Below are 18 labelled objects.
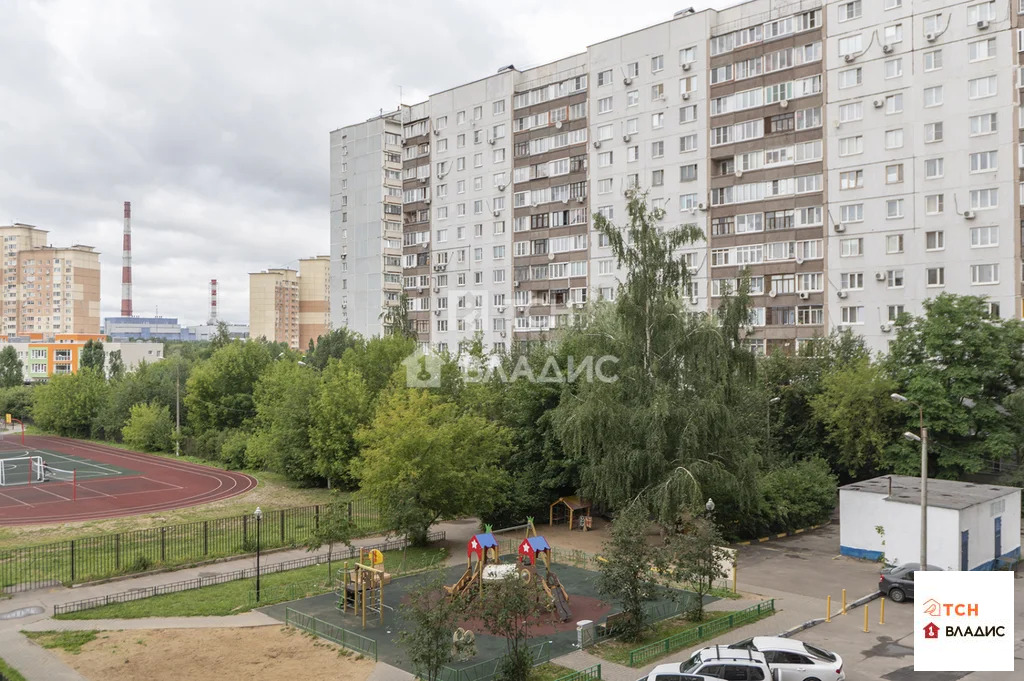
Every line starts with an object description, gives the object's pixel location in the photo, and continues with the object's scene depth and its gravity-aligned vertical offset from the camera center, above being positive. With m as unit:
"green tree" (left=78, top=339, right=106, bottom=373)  113.64 -0.82
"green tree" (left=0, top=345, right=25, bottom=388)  116.62 -3.04
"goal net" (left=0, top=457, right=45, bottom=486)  53.19 -9.04
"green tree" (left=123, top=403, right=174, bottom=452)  69.44 -7.18
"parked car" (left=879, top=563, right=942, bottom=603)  25.14 -7.73
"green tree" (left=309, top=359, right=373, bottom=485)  46.50 -4.49
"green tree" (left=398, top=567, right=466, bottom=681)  16.09 -5.87
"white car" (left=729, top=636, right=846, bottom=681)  18.06 -7.40
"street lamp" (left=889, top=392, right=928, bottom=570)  25.23 -5.38
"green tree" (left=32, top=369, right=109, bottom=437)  81.88 -5.53
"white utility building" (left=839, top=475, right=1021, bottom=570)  27.89 -6.64
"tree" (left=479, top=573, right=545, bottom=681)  17.45 -5.98
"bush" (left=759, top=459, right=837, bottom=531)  34.88 -6.91
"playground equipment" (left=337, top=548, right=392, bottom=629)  23.91 -7.48
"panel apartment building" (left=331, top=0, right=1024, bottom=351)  45.75 +12.94
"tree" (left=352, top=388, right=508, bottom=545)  31.34 -5.04
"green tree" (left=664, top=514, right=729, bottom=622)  22.06 -6.04
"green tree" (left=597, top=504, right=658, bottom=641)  21.16 -6.15
